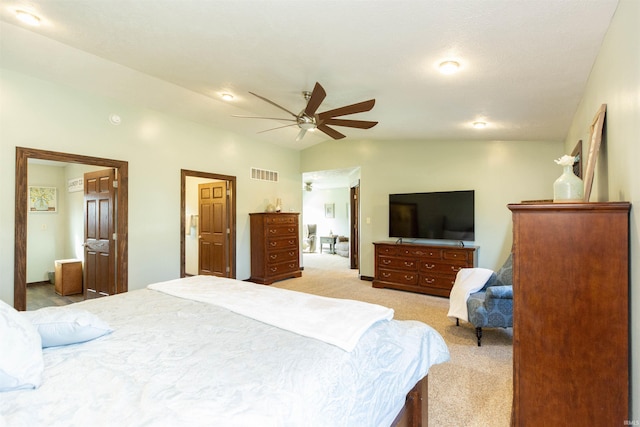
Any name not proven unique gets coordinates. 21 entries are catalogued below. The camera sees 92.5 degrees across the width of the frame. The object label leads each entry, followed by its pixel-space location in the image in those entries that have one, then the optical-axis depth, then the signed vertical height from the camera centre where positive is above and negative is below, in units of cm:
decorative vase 172 +13
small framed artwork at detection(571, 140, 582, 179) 285 +52
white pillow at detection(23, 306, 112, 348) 136 -50
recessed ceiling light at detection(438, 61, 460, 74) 230 +114
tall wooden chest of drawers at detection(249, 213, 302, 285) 571 -60
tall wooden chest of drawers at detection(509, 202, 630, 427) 144 -50
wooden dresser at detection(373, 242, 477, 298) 467 -84
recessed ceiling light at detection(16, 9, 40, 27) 237 +160
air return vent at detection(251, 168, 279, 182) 601 +83
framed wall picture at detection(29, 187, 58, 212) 559 +35
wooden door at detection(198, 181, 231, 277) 558 -25
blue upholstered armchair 285 -91
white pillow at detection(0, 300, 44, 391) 104 -49
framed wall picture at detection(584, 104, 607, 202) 193 +44
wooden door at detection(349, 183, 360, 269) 779 -32
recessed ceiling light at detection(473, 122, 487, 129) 386 +114
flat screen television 490 -2
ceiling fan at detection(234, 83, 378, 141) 282 +102
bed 95 -59
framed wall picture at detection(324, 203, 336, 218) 1133 +19
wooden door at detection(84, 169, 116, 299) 406 -23
